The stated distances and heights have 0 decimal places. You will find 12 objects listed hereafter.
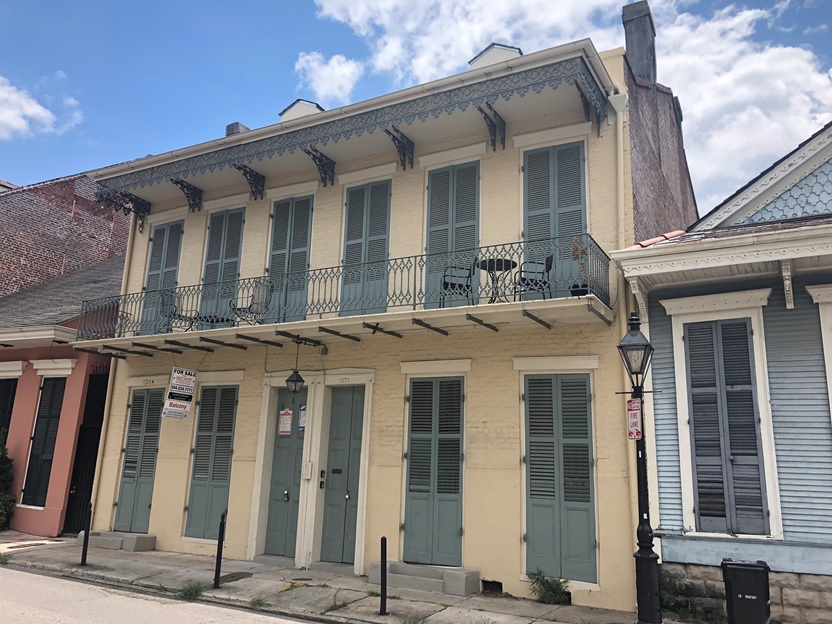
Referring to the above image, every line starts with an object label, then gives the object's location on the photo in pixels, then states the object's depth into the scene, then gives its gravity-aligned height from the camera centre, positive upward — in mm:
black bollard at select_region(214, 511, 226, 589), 8828 -1522
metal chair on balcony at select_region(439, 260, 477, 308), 9500 +2710
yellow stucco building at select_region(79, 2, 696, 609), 8812 +2034
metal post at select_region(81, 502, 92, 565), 10172 -1360
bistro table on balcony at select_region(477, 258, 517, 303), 9172 +2764
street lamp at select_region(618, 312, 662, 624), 5989 -425
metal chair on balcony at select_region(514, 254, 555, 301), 8930 +2653
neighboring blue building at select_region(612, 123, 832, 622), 7289 +1009
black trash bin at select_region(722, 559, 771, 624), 5969 -1101
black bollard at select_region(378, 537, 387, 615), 7617 -1501
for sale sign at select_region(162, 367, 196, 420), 11344 +1068
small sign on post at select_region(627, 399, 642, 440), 6387 +496
